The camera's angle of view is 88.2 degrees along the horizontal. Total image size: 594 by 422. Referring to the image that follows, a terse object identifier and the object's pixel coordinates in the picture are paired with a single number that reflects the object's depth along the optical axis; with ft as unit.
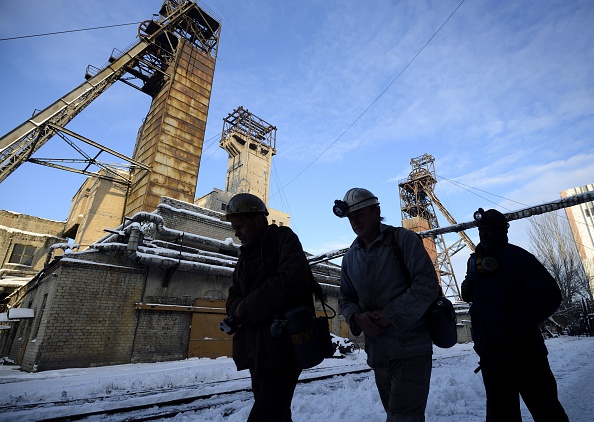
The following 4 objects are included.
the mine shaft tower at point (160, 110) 58.75
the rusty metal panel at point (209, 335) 41.04
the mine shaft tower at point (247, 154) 109.81
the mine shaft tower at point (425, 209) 100.63
